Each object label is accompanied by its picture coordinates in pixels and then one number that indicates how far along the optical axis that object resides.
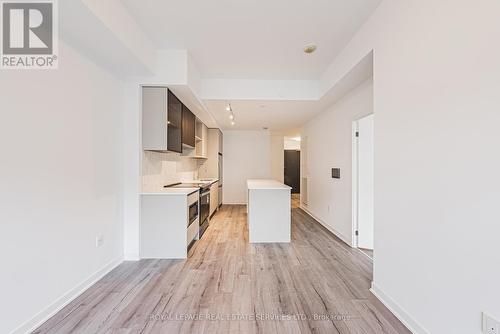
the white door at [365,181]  3.67
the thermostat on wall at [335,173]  4.23
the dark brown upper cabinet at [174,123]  3.46
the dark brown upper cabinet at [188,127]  4.05
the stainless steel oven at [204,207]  4.26
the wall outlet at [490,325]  1.19
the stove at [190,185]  4.26
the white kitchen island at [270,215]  3.99
